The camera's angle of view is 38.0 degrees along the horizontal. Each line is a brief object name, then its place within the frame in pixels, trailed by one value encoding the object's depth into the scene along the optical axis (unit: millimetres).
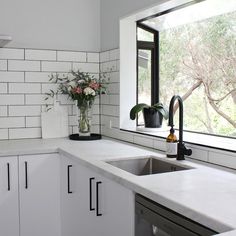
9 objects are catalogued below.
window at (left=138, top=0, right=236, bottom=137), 2264
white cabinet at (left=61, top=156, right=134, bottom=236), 1545
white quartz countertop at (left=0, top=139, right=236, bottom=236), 1100
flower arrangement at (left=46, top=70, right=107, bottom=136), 2746
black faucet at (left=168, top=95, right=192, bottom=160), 1926
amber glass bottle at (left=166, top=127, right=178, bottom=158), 1975
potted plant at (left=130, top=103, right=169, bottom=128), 2553
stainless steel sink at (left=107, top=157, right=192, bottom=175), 1975
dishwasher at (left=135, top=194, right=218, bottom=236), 1141
